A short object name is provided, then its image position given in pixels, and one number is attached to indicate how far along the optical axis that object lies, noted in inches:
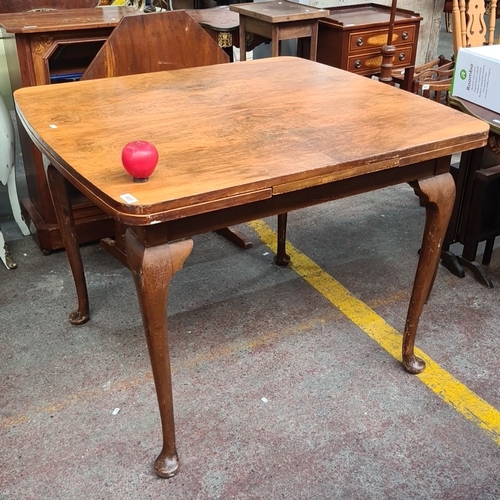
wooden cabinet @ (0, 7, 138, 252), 99.6
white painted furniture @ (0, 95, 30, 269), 109.0
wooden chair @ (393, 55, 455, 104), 164.2
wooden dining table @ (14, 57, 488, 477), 56.0
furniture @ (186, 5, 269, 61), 144.9
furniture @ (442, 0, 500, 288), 101.2
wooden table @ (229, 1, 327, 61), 140.3
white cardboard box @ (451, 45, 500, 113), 85.7
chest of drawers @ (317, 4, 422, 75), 159.8
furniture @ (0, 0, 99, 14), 160.9
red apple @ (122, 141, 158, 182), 53.4
